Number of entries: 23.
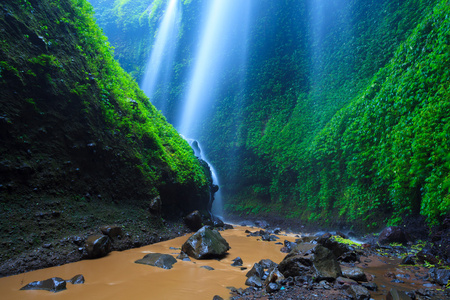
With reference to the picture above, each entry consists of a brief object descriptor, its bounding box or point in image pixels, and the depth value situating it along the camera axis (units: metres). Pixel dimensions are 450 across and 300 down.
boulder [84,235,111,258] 4.55
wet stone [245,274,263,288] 3.60
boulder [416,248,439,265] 4.41
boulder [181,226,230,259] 5.19
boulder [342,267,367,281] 3.53
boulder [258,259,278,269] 4.59
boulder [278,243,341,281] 3.51
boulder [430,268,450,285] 3.46
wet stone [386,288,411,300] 2.71
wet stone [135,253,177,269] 4.39
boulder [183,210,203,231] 8.54
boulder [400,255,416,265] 4.61
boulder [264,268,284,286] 3.53
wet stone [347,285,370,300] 2.86
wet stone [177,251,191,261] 5.00
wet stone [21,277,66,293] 3.07
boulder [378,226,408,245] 6.34
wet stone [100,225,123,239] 5.22
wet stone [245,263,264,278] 3.97
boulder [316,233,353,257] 5.13
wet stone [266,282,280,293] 3.24
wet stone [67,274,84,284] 3.37
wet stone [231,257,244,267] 4.88
